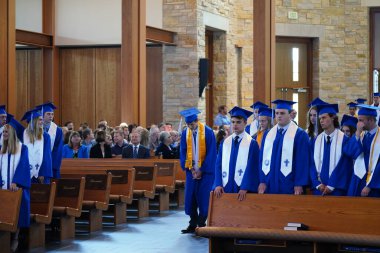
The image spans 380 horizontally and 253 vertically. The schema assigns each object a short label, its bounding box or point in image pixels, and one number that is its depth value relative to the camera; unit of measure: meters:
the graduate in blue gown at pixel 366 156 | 8.20
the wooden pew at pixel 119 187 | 12.07
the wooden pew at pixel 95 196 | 11.36
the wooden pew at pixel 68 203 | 10.73
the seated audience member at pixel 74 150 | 14.71
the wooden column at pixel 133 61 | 18.12
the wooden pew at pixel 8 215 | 9.36
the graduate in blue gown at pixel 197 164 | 11.00
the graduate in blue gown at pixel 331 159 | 8.60
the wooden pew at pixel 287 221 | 7.50
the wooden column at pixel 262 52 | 17.25
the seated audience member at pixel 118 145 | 14.69
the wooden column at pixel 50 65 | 21.96
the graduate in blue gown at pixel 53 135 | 11.52
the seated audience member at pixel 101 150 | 14.44
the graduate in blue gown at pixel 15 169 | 9.82
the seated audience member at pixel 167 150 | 14.64
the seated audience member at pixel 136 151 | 14.24
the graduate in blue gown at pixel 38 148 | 10.90
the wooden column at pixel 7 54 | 13.90
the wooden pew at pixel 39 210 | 10.16
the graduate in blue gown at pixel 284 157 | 8.69
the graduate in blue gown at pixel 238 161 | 9.05
